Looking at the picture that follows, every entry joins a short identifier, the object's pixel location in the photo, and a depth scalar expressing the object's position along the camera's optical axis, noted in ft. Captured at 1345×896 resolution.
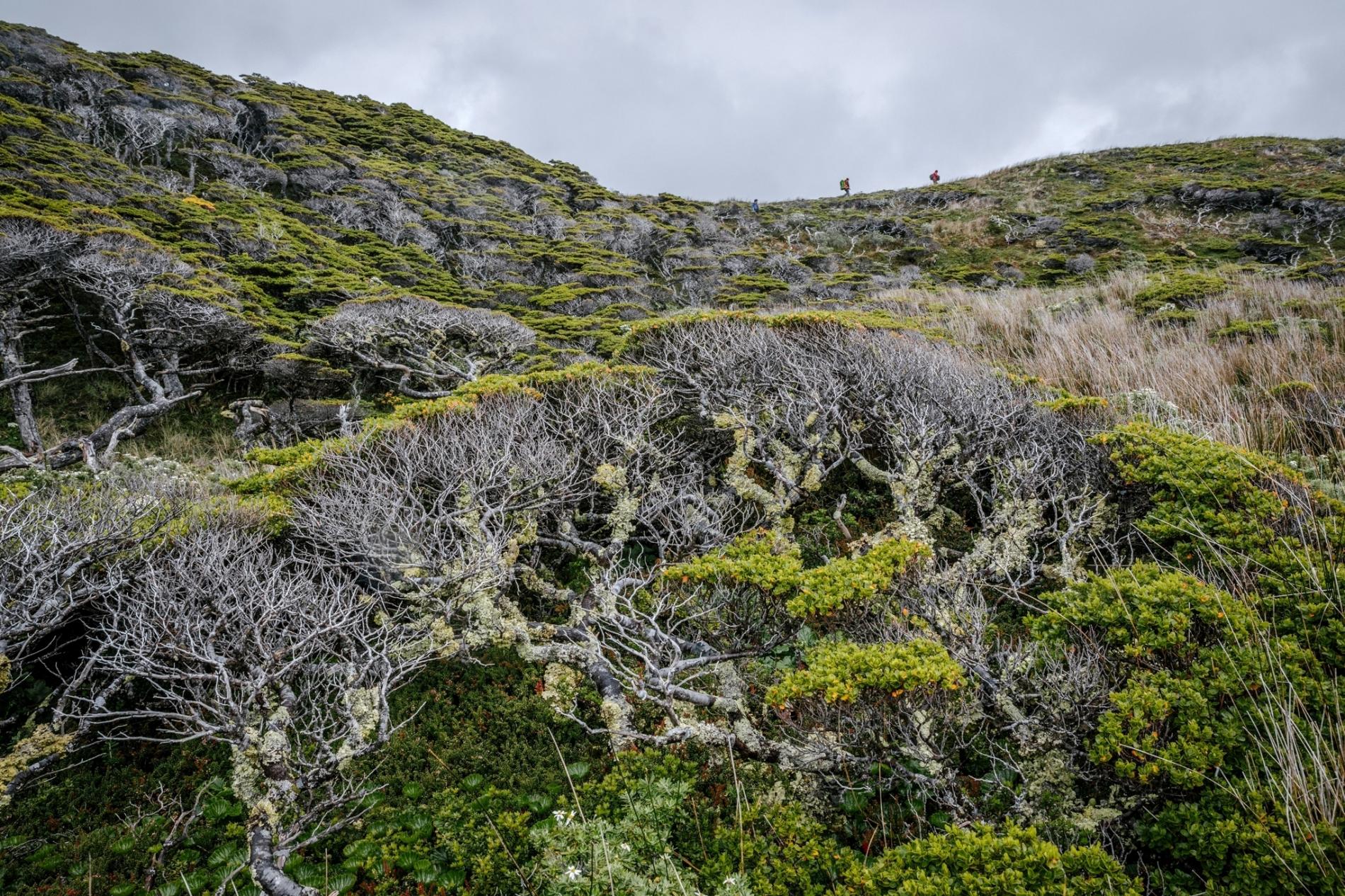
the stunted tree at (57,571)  14.60
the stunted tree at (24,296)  38.83
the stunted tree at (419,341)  51.70
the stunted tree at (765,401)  23.65
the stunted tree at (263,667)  12.73
